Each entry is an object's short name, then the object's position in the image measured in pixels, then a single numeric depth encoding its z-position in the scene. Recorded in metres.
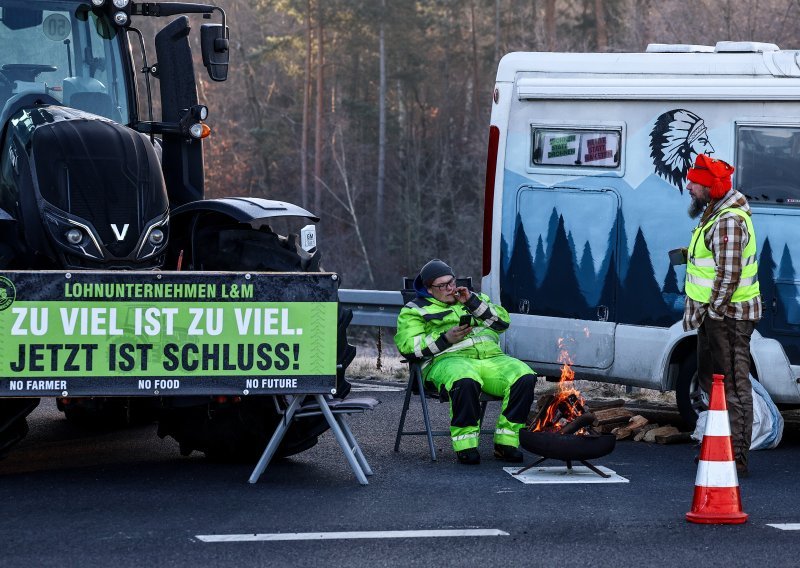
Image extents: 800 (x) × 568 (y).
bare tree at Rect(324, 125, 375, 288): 50.60
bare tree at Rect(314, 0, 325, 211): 51.56
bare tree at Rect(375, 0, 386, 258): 51.62
